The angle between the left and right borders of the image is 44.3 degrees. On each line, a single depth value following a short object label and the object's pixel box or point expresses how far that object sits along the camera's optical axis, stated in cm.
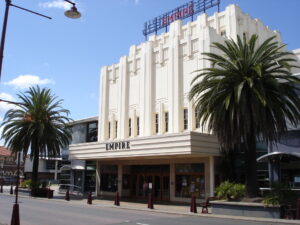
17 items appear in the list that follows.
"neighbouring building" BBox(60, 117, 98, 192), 4162
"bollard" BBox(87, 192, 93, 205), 2989
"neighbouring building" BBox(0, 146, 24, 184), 9744
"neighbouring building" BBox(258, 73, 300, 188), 2523
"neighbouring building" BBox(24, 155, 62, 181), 9300
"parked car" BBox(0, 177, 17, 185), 8118
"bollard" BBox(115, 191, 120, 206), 2840
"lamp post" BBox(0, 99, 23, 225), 1314
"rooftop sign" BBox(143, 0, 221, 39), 3941
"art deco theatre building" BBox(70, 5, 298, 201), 2939
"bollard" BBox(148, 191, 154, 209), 2520
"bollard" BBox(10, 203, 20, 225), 1314
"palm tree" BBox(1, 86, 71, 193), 3928
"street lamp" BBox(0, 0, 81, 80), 1233
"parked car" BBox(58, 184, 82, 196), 4262
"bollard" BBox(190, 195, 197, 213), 2250
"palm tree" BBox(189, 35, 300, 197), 2108
